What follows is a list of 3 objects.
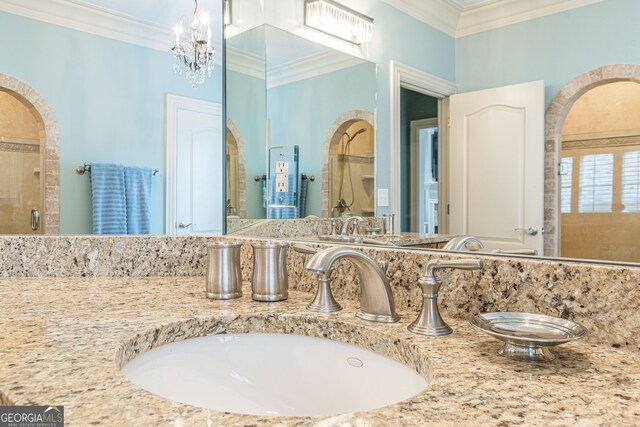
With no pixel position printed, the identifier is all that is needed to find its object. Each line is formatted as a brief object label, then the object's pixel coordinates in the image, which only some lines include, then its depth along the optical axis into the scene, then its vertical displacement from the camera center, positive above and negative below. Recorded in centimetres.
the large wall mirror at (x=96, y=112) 168 +40
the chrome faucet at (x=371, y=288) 92 -18
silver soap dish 67 -20
